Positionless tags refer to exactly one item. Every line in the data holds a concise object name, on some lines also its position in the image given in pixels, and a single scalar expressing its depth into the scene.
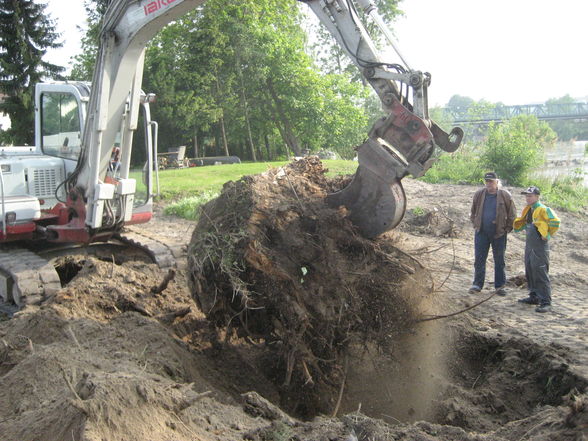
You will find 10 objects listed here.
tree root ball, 5.20
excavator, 5.49
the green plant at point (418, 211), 13.23
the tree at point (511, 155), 17.73
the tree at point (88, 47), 26.89
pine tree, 24.44
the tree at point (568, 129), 48.38
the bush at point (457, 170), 18.28
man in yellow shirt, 7.47
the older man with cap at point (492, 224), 8.12
